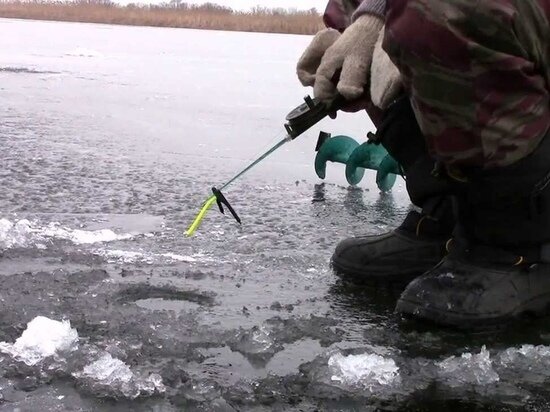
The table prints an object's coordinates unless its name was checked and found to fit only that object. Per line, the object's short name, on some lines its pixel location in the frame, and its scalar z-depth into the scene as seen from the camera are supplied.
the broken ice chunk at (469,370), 1.21
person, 1.34
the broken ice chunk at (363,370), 1.18
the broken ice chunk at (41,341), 1.22
